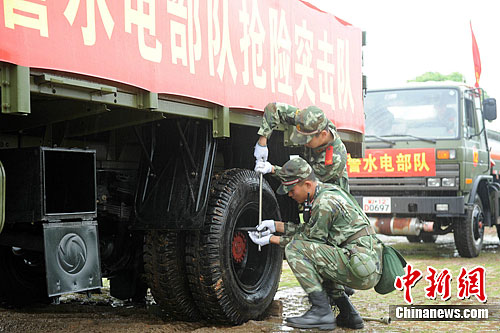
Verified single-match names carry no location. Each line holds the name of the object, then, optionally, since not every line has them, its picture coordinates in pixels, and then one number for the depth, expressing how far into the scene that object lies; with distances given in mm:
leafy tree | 34875
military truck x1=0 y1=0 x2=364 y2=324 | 3557
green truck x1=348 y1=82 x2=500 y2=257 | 9602
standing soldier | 5129
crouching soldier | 4793
